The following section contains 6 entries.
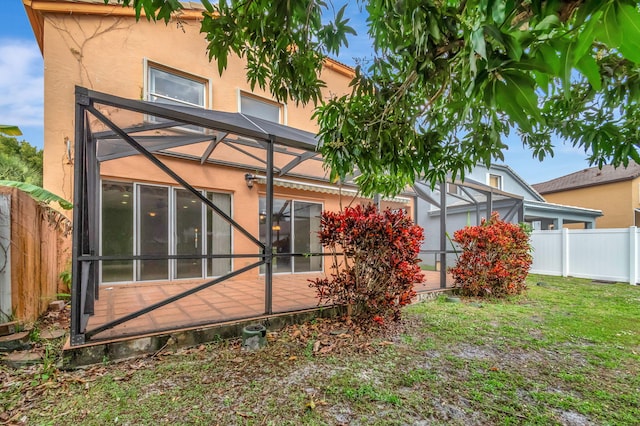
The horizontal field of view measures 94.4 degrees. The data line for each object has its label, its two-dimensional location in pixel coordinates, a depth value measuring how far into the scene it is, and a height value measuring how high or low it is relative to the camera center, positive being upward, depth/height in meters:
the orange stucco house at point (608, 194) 22.77 +1.69
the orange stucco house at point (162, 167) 5.79 +1.37
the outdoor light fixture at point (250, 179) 10.34 +1.22
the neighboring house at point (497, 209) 15.03 +0.26
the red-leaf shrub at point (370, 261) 5.83 -0.95
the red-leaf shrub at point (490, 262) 8.76 -1.47
